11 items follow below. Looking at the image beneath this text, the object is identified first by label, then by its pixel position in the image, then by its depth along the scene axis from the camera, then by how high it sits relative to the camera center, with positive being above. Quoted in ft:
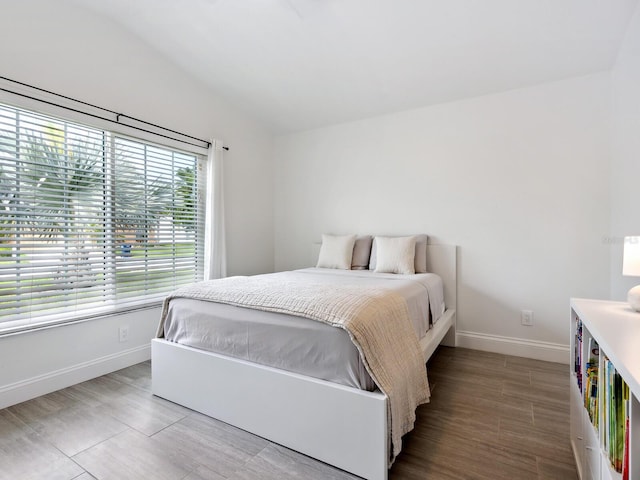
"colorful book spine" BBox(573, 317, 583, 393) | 4.54 -1.68
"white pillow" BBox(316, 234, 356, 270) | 10.61 -0.44
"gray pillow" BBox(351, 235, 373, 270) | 10.63 -0.47
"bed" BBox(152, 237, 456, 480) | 4.34 -2.56
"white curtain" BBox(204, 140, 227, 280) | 10.27 +0.59
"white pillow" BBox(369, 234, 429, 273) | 9.64 -0.47
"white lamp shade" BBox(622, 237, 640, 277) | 4.36 -0.27
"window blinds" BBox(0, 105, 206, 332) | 6.61 +0.49
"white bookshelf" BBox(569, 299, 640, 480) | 2.46 -1.29
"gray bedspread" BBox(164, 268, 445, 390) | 4.68 -1.63
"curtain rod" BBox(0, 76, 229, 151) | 6.61 +3.17
